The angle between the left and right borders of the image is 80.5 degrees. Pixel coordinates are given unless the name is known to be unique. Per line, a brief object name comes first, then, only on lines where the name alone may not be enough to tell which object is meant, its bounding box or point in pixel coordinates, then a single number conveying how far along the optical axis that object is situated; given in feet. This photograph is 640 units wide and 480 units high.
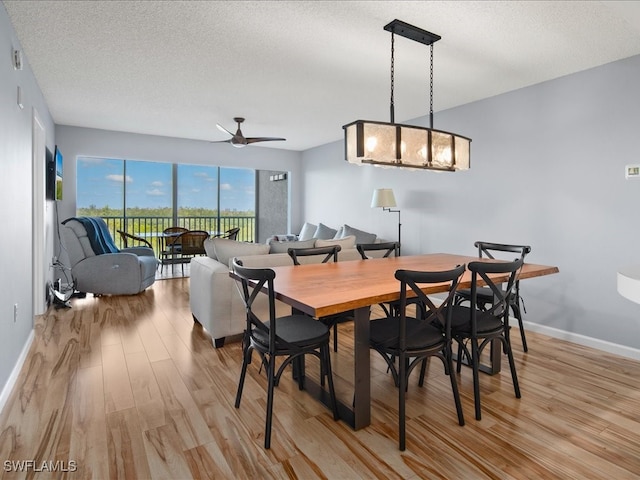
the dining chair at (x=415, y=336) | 5.91
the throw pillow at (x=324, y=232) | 19.71
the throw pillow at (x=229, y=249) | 10.84
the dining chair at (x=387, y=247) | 10.00
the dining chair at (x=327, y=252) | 8.74
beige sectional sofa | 10.27
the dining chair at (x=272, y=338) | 6.08
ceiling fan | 16.02
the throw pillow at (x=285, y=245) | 11.34
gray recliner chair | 15.53
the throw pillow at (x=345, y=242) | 11.74
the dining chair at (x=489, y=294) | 9.26
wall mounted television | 14.55
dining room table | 5.73
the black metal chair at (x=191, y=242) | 21.36
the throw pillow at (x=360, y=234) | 17.67
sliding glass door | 26.35
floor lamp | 16.28
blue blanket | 15.94
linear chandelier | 7.98
